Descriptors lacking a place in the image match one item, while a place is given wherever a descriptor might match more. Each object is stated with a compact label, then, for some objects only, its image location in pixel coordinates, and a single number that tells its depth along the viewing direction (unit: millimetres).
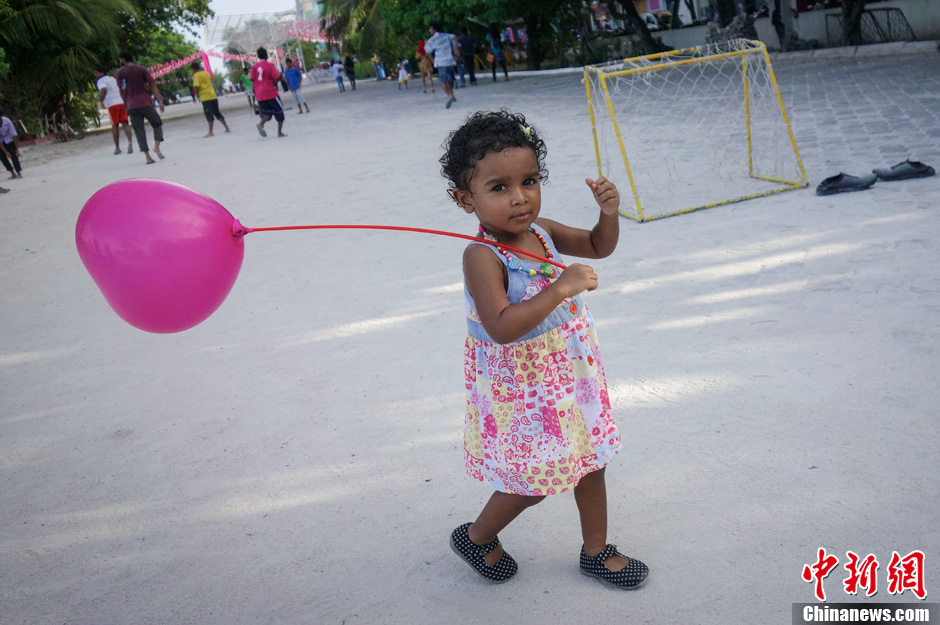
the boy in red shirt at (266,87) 13008
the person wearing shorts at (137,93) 11328
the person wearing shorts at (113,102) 14202
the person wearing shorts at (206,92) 14578
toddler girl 1808
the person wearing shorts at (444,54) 16203
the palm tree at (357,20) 31141
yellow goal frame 5228
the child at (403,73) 24703
